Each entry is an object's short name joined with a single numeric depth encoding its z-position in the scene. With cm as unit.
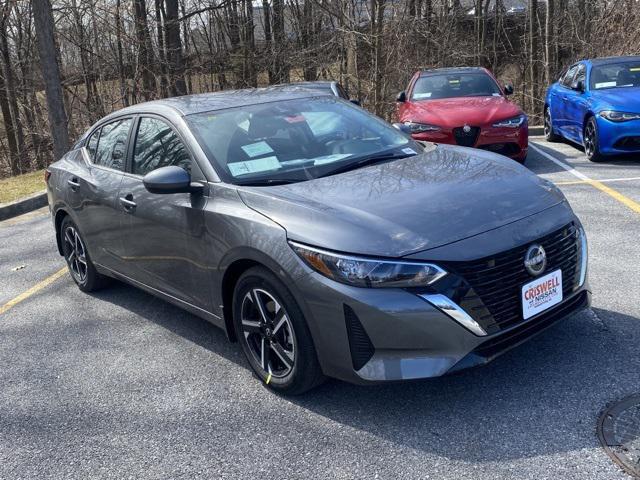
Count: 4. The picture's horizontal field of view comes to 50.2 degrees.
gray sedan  317
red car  916
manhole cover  287
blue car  919
